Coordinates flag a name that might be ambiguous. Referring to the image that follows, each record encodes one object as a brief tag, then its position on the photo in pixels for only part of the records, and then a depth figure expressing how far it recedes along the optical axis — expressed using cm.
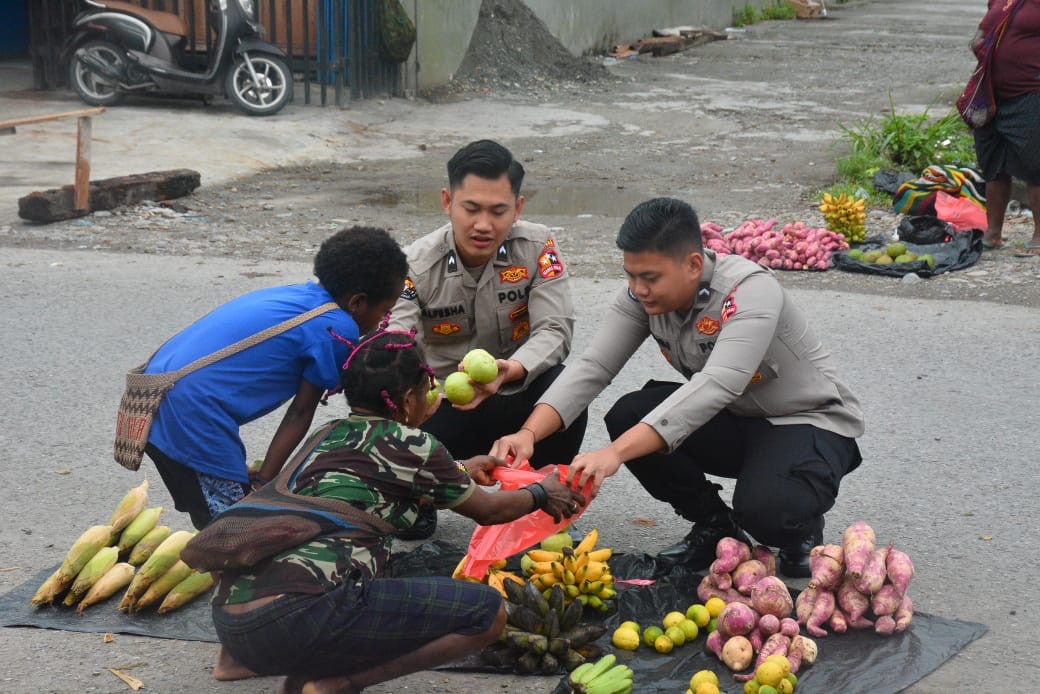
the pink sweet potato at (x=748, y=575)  371
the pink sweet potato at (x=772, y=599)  354
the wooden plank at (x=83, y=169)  936
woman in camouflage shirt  291
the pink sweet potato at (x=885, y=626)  357
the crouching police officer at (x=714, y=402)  376
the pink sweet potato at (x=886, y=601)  358
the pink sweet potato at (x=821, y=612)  354
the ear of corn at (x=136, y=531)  396
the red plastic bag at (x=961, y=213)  895
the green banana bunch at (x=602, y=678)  316
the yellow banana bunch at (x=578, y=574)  367
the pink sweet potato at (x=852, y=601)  359
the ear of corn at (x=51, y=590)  374
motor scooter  1359
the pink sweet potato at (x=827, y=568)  359
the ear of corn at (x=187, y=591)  374
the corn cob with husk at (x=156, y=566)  373
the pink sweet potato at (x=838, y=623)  358
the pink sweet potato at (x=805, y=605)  360
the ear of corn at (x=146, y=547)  394
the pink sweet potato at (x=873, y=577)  356
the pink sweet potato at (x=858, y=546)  356
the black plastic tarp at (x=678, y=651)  338
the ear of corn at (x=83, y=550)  378
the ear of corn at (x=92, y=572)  375
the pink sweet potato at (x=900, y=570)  358
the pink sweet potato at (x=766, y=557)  390
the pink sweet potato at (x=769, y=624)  346
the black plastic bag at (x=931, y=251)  820
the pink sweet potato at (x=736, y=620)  343
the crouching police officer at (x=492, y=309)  442
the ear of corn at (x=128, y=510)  399
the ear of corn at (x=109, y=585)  375
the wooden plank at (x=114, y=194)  940
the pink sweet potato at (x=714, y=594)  373
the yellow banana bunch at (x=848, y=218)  885
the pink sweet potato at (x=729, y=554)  375
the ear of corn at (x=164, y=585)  373
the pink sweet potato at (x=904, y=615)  358
